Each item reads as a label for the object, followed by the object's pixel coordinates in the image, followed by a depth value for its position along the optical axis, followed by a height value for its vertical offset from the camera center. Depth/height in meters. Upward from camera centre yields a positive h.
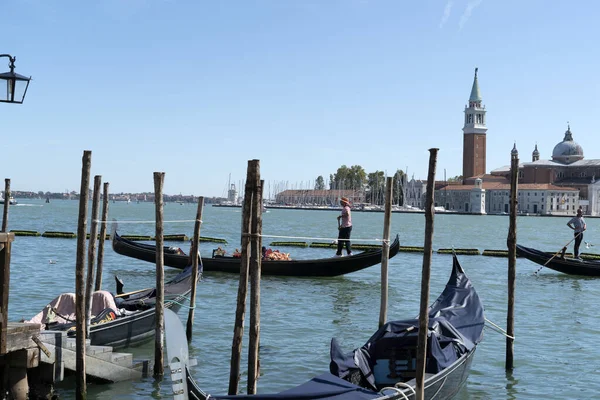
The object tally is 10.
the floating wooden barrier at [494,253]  24.25 -1.10
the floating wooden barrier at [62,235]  27.44 -1.36
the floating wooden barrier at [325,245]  26.02 -1.21
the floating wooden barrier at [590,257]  21.31 -0.95
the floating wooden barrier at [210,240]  26.64 -1.23
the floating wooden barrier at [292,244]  26.20 -1.22
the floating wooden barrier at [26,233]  27.93 -1.38
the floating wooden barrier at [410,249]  24.56 -1.13
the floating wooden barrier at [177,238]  26.88 -1.24
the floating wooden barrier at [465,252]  24.66 -1.15
